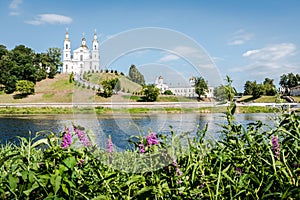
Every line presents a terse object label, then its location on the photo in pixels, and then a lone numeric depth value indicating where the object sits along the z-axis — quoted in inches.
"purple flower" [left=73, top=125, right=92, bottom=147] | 92.5
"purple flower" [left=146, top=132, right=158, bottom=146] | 91.0
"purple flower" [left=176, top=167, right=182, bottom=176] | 81.5
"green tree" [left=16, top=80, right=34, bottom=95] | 2829.7
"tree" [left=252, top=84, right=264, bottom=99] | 2625.5
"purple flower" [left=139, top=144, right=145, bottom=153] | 91.4
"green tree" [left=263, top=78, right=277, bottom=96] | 2618.1
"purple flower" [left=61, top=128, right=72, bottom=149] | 88.6
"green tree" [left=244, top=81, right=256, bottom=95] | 2750.0
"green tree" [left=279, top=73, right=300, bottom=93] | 3833.7
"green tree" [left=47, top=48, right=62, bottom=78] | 3946.9
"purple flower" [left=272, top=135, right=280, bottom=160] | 85.2
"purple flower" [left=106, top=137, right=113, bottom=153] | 102.2
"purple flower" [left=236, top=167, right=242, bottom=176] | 79.8
